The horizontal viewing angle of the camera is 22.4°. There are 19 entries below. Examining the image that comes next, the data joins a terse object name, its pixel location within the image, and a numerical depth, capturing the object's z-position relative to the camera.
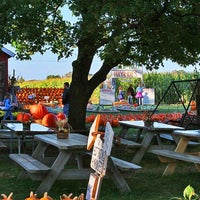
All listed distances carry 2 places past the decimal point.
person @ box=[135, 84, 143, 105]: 35.31
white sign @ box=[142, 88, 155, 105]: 37.91
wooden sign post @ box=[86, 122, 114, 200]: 4.32
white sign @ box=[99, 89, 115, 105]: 29.25
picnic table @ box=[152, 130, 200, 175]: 7.86
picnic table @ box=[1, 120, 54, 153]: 9.12
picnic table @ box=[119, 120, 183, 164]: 9.51
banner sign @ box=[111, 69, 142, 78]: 42.62
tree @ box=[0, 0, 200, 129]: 8.55
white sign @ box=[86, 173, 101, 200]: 4.31
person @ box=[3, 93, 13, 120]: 16.16
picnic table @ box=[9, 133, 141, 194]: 6.65
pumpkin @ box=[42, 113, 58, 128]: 12.48
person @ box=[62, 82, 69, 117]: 16.83
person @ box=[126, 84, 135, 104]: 35.20
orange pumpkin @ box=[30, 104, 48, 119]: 15.65
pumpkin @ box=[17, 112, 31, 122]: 10.19
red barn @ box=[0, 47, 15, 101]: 27.25
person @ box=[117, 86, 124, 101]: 36.50
